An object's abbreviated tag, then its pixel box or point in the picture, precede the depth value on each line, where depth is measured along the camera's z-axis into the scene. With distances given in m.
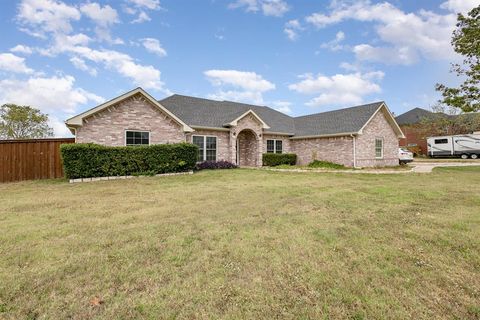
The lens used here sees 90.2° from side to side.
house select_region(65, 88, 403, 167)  12.85
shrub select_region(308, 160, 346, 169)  18.02
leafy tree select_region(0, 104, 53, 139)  23.53
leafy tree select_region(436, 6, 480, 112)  15.08
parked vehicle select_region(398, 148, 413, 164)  23.49
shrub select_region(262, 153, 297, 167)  19.80
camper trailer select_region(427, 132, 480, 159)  28.84
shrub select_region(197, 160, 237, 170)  16.25
